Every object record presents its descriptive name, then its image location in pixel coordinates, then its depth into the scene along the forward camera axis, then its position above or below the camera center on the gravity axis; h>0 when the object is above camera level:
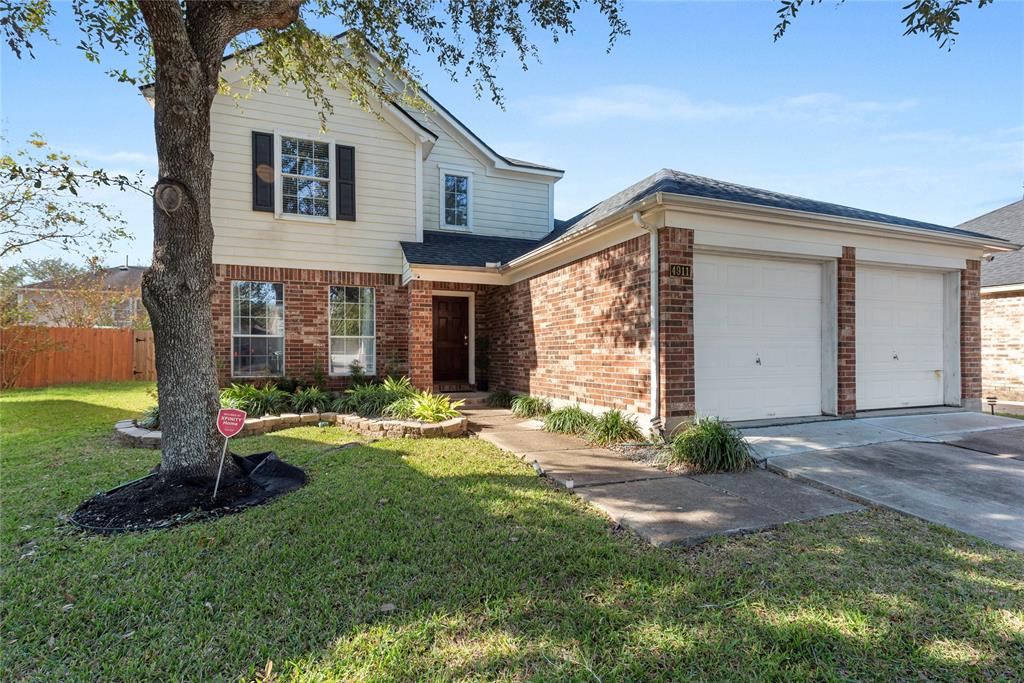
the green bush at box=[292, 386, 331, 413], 8.64 -1.12
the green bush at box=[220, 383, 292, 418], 8.06 -1.03
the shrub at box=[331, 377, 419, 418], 8.46 -1.05
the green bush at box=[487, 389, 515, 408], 10.52 -1.30
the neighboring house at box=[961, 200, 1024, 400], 10.42 +0.32
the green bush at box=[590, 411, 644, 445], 6.56 -1.26
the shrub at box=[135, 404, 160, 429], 7.38 -1.27
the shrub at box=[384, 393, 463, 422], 7.70 -1.14
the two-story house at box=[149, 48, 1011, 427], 6.64 +1.09
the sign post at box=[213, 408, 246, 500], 4.48 -0.77
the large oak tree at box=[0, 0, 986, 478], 4.44 +1.47
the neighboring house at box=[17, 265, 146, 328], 16.72 +1.56
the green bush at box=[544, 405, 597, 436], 7.27 -1.28
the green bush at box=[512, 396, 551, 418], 9.08 -1.29
